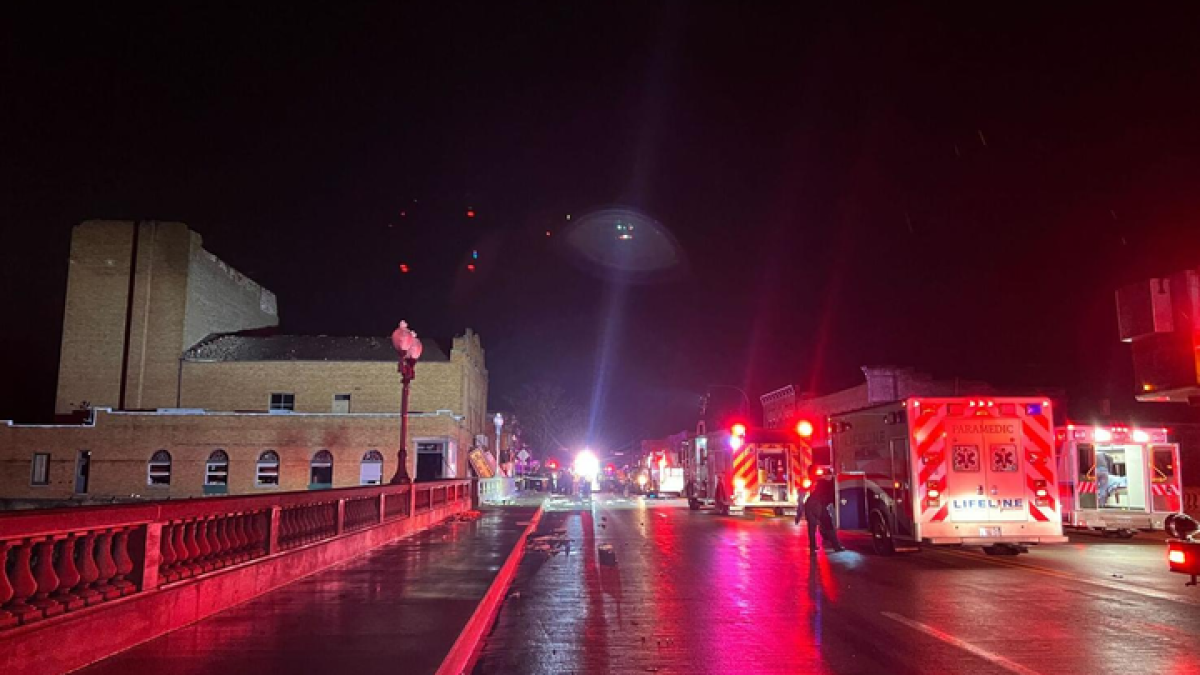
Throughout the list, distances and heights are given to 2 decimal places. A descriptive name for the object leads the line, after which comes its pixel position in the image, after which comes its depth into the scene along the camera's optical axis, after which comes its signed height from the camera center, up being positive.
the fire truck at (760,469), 27.45 +0.22
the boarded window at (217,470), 49.97 +0.48
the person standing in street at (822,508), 16.58 -0.60
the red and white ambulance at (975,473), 14.79 +0.04
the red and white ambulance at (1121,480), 19.97 -0.13
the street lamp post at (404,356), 21.66 +3.05
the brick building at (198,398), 49.56 +5.01
